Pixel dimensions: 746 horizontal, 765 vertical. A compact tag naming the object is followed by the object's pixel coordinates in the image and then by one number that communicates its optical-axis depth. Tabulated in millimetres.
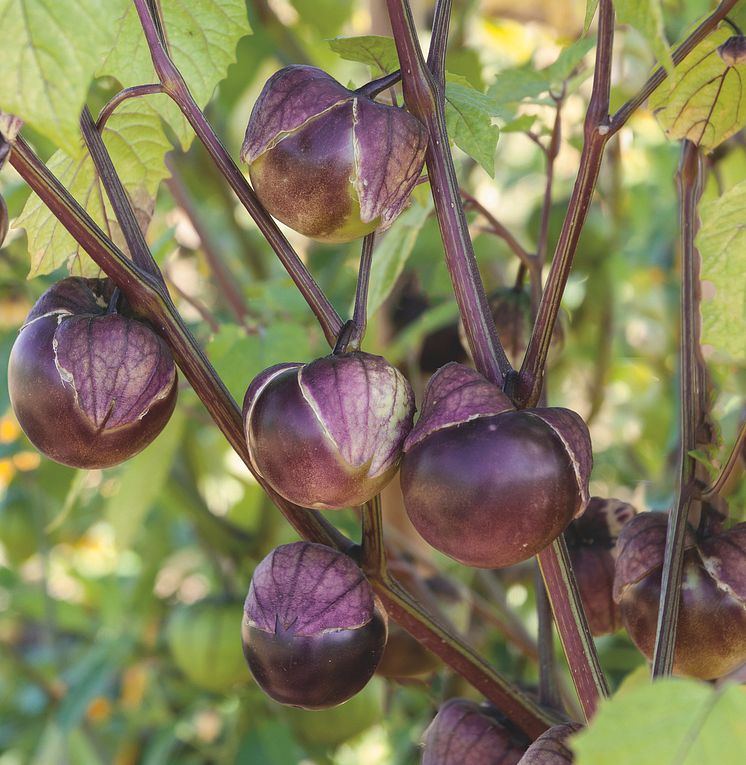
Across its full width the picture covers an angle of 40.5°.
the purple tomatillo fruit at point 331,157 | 425
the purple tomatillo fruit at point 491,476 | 376
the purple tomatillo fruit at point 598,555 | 601
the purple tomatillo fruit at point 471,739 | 502
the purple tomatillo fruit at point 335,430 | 406
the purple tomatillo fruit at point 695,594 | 480
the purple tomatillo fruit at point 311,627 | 446
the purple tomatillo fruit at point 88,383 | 428
